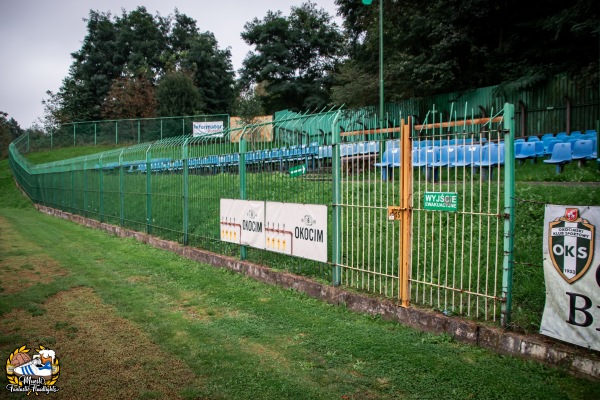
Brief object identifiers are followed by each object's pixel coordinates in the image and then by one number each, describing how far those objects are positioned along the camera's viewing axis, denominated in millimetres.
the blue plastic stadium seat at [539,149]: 13305
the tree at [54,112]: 49656
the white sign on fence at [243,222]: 8086
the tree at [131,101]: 43969
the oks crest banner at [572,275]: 3998
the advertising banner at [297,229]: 6773
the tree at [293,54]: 45344
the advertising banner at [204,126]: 34000
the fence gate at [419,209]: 4715
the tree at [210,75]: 48656
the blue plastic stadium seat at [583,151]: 11703
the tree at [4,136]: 48000
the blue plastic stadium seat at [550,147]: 13158
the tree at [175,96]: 38656
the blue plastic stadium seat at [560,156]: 10992
